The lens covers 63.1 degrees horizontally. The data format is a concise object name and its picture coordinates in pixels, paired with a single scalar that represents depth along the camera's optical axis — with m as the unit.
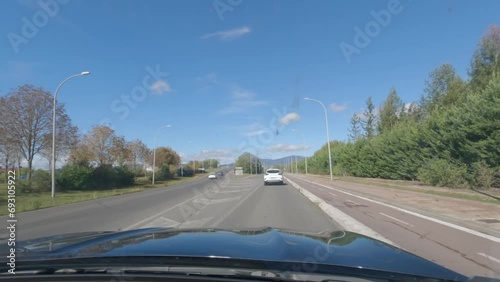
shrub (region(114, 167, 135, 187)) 54.08
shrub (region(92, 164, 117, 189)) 48.75
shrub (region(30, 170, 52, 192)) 34.47
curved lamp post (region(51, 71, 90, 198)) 28.02
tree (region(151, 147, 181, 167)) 103.74
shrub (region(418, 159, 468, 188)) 26.34
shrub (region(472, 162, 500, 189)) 23.40
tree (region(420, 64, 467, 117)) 55.56
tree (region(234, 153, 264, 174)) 146.14
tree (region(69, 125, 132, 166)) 56.81
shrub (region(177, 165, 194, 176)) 108.39
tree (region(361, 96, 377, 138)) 75.12
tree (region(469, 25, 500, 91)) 47.53
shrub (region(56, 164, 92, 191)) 42.22
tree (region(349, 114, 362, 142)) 77.77
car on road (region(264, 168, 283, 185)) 45.57
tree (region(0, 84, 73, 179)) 37.22
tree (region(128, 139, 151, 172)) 75.89
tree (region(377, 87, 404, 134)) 68.50
